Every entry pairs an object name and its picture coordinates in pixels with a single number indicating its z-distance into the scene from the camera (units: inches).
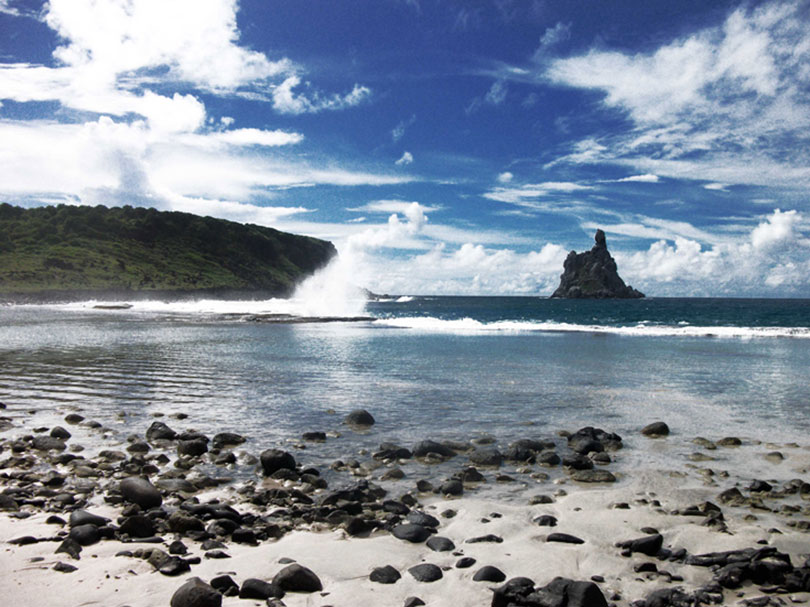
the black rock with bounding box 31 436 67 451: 484.7
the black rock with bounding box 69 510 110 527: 303.3
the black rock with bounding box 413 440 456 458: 474.9
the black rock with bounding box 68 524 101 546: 281.1
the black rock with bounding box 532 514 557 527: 323.1
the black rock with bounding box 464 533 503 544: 297.3
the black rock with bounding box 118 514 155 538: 293.9
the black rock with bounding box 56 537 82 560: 265.1
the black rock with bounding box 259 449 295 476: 419.5
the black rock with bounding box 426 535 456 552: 286.1
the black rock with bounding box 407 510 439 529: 318.0
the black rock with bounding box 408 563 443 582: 251.4
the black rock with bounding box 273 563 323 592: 236.8
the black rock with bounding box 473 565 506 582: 249.9
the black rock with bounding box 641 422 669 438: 570.3
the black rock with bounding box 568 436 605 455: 490.0
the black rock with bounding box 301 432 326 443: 530.9
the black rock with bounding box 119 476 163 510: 339.3
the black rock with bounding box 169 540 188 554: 270.5
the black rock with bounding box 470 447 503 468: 453.2
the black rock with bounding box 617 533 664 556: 282.0
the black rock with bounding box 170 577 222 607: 214.7
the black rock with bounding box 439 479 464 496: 378.9
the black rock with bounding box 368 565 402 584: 249.9
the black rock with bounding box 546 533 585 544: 298.0
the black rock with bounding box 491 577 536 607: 221.3
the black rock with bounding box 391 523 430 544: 298.8
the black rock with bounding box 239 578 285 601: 230.5
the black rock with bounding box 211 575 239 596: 232.1
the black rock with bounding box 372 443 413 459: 469.7
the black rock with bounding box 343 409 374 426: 601.7
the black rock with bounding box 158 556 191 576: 247.6
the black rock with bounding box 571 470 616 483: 415.5
